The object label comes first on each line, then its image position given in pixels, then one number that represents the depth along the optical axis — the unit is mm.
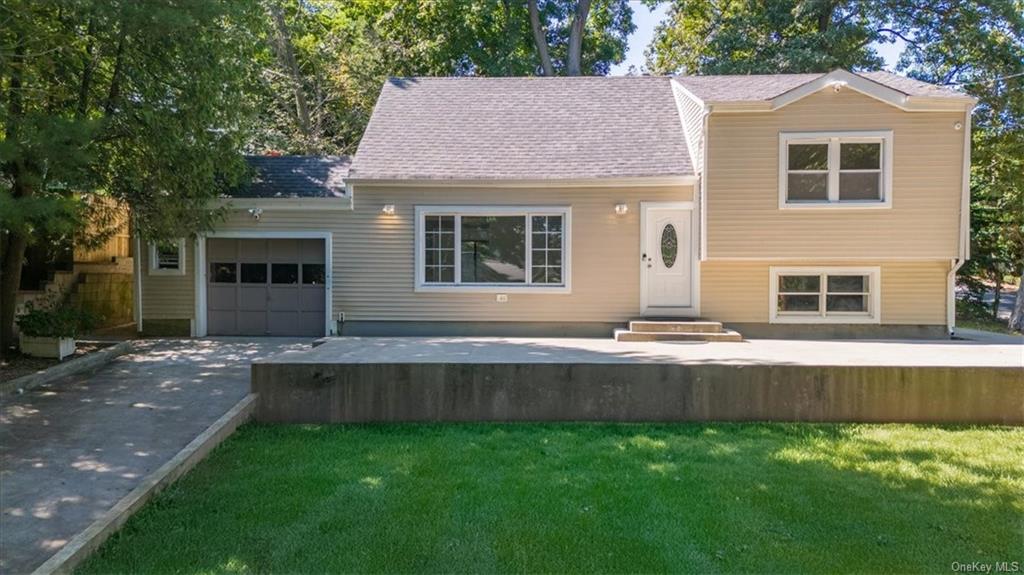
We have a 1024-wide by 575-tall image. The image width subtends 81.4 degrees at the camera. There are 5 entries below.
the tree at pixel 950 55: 16750
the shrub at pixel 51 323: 8703
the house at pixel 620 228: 10125
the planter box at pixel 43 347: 8742
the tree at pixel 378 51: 19172
